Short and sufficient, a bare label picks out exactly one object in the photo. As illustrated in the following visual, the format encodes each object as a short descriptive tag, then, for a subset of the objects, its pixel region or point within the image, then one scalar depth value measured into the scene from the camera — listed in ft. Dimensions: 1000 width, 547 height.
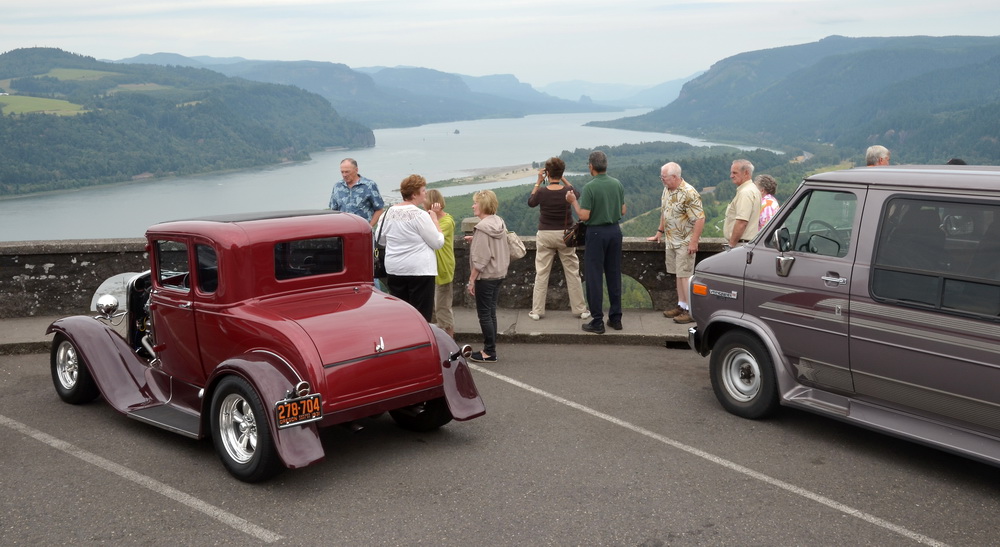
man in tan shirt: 28.89
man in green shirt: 30.35
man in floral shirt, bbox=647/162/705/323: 31.42
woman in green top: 28.55
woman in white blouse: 26.12
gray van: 17.21
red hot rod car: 17.84
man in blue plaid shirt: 32.76
